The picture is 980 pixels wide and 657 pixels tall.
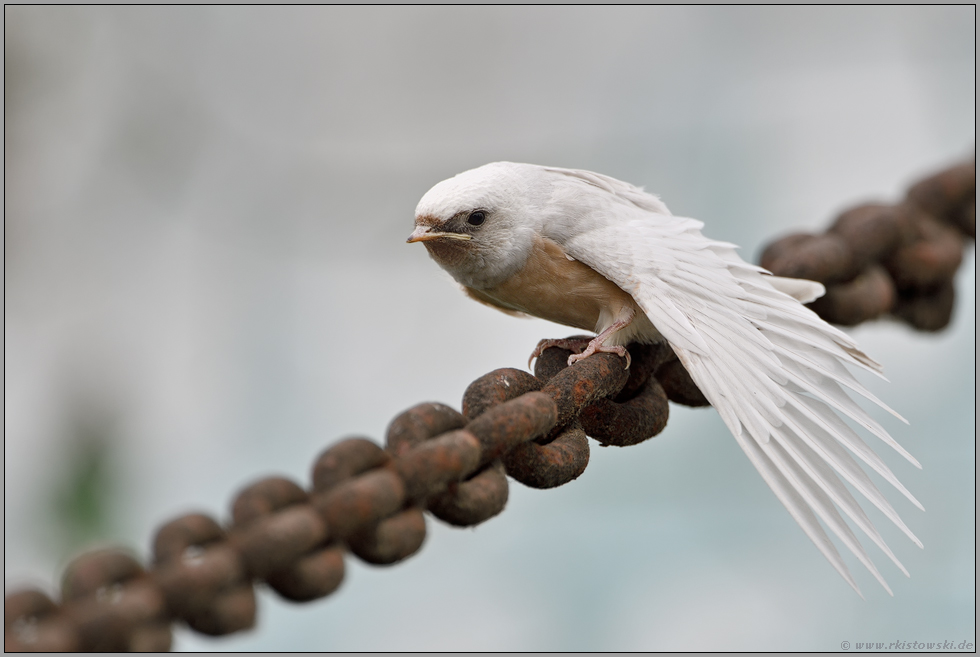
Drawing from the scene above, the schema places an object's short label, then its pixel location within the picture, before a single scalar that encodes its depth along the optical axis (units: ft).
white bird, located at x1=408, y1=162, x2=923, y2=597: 10.87
